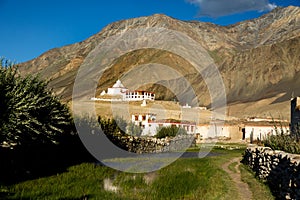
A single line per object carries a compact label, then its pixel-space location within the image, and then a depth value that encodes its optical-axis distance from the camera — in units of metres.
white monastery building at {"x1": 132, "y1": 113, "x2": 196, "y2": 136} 63.05
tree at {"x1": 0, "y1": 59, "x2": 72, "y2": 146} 16.75
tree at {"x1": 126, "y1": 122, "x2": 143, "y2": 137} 52.42
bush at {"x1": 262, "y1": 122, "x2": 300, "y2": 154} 14.59
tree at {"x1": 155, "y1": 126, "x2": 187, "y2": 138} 54.31
